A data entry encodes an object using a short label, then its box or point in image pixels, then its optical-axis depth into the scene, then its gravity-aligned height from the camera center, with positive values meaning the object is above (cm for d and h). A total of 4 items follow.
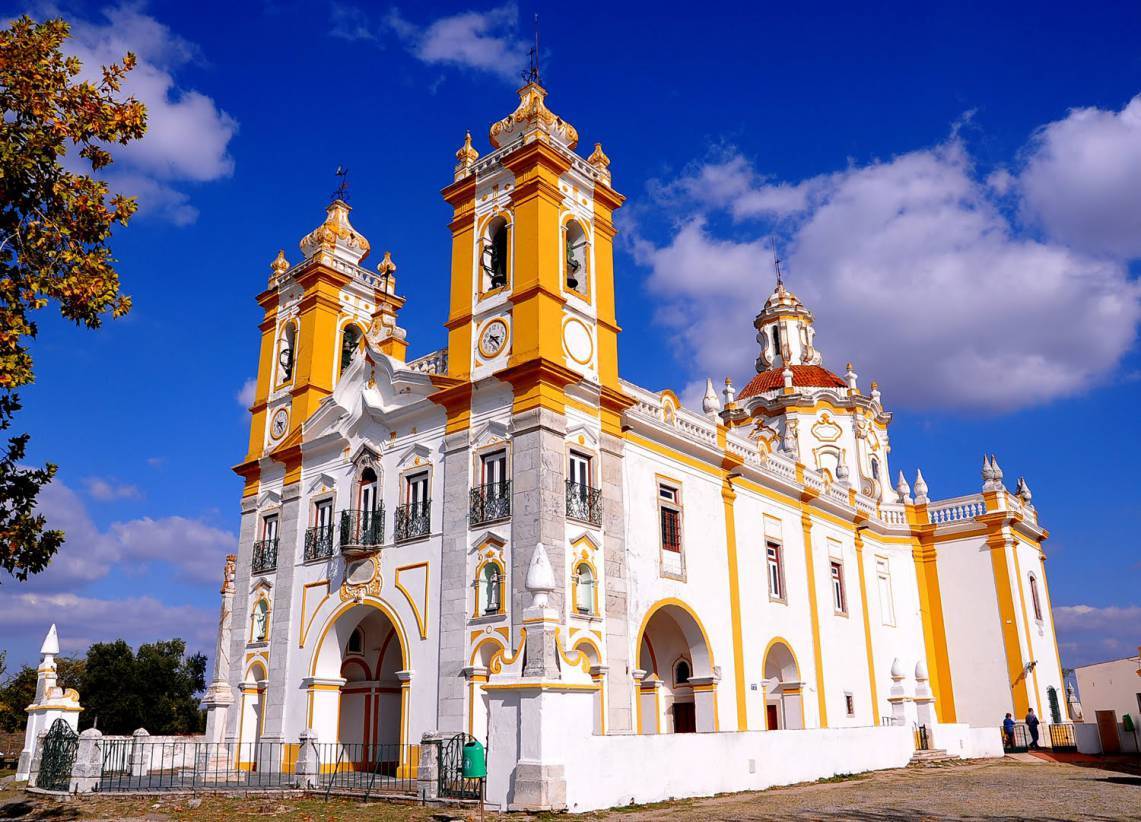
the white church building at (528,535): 1862 +408
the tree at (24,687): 3560 +125
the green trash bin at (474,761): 1446 -74
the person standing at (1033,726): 2845 -66
